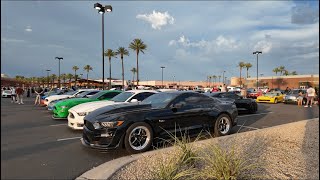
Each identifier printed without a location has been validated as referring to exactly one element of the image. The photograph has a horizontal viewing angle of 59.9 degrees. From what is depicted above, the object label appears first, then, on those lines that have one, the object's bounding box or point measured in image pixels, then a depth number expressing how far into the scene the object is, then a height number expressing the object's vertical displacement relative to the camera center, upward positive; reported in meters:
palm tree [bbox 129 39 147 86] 54.97 +7.59
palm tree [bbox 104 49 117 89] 63.28 +7.03
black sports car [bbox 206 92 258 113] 15.09 -0.90
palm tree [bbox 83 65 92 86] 103.25 +6.23
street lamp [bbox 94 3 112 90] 19.67 +5.46
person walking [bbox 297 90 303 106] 22.64 -1.16
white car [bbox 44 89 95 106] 17.93 -0.87
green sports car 12.34 -0.95
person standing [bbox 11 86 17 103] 28.24 -1.35
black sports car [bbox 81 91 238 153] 6.32 -0.91
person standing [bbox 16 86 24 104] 24.86 -0.68
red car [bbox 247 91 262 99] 33.64 -1.16
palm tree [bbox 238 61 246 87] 95.99 +6.75
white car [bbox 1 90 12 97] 37.02 -1.30
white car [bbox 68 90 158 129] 9.30 -0.78
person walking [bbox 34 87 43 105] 22.70 -0.61
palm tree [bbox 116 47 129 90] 57.97 +6.71
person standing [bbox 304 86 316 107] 20.05 -0.59
